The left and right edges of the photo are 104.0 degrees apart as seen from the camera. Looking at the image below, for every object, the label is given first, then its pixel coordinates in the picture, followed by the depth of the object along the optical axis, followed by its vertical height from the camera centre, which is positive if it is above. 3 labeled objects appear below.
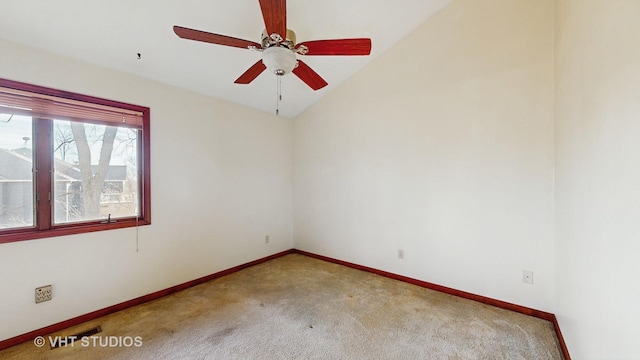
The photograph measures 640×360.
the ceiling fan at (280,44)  1.51 +0.92
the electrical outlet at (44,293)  2.02 -0.91
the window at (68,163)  1.97 +0.17
